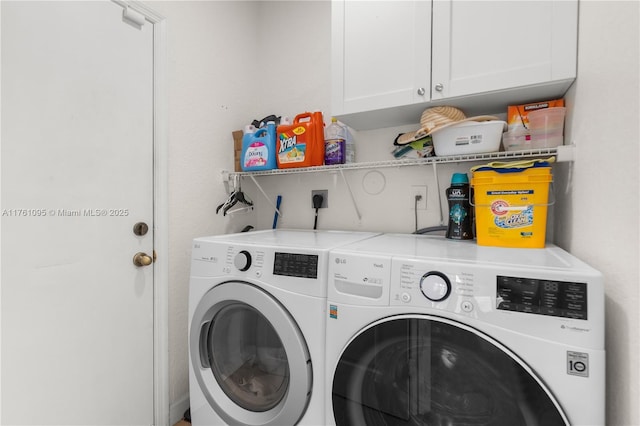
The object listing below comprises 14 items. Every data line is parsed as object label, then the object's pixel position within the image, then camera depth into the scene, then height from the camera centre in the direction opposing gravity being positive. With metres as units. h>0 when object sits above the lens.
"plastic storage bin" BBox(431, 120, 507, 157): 1.20 +0.30
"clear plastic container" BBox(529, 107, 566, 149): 1.15 +0.33
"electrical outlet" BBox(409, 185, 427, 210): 1.63 +0.07
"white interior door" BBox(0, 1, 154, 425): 1.09 -0.04
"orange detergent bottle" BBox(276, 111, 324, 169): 1.67 +0.37
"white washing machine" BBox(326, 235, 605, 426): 0.68 -0.35
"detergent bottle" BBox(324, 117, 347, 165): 1.67 +0.37
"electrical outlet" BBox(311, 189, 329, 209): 1.95 +0.07
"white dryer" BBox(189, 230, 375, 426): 1.03 -0.50
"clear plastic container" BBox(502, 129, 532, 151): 1.23 +0.30
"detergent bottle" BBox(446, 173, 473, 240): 1.34 +0.00
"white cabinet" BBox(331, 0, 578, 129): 1.06 +0.64
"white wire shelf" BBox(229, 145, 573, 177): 1.08 +0.22
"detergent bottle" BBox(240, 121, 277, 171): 1.77 +0.36
